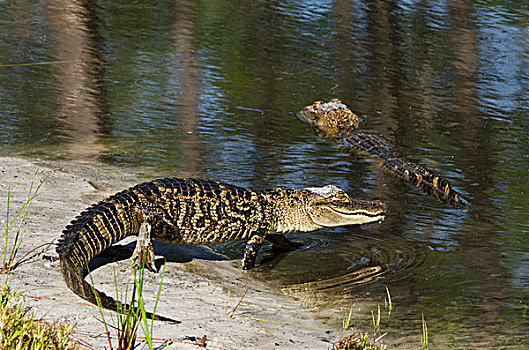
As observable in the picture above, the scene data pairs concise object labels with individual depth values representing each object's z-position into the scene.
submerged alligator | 15.28
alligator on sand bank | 8.76
